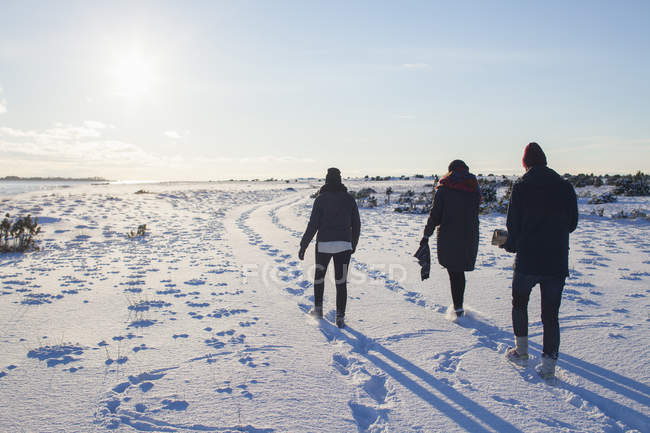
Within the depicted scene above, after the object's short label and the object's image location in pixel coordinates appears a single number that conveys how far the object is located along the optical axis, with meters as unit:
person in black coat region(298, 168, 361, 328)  4.83
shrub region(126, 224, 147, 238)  12.07
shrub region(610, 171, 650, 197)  20.78
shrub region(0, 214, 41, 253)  9.47
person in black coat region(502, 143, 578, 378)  3.37
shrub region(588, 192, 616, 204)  18.50
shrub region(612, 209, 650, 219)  14.44
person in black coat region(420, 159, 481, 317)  4.69
